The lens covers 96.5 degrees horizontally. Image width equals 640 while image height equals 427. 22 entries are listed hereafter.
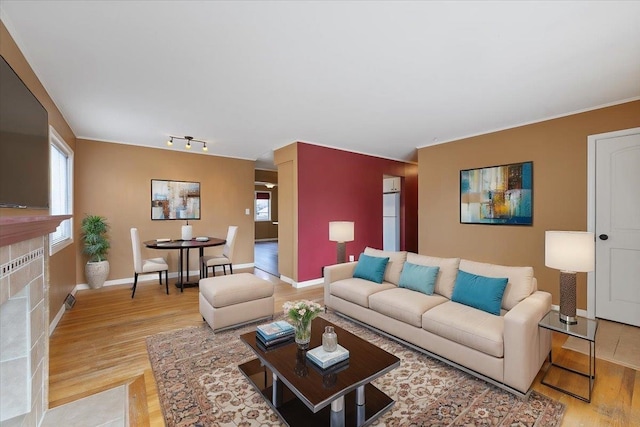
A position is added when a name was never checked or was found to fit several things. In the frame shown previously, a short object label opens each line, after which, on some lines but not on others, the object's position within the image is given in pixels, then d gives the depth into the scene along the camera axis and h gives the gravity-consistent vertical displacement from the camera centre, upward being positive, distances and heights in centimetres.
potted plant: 452 -58
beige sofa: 199 -91
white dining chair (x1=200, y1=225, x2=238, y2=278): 480 -80
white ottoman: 299 -97
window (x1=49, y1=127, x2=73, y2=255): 355 +38
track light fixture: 464 +123
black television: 157 +44
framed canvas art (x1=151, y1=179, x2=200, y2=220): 540 +25
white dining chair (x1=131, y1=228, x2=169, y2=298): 425 -80
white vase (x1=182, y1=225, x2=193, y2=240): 489 -34
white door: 321 -18
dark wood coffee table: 156 -96
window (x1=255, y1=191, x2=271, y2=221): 1167 +25
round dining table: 430 -50
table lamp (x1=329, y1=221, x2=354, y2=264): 385 -29
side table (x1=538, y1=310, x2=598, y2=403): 196 -84
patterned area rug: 180 -130
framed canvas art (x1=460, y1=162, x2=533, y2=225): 396 +24
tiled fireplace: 145 -67
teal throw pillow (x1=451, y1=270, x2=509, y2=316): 243 -72
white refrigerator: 668 -27
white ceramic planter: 457 -97
